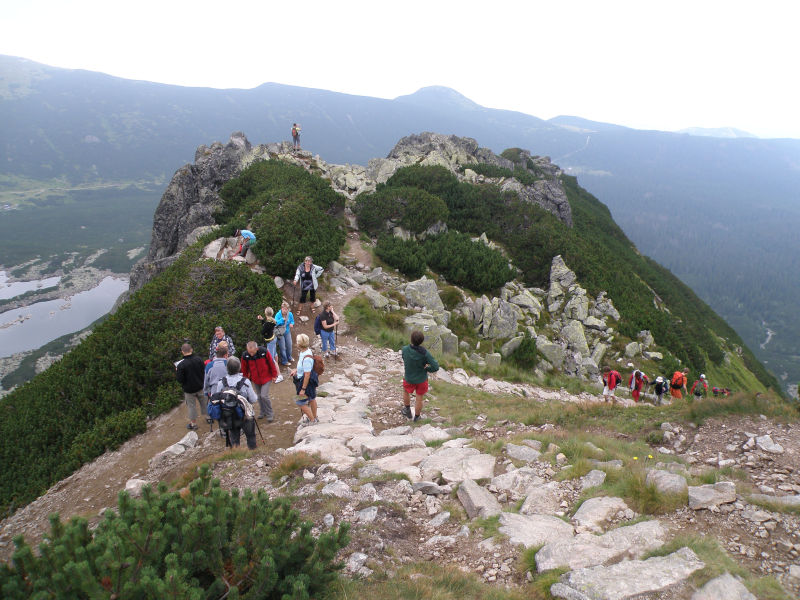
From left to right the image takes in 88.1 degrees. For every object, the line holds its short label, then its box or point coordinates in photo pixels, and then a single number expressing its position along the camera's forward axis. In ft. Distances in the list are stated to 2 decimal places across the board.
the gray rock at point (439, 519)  18.11
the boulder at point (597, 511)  16.75
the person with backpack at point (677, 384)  49.29
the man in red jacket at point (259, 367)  29.37
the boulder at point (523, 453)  23.10
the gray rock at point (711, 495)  16.56
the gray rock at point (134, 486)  24.02
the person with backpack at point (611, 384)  51.03
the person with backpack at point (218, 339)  31.94
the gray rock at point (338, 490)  19.89
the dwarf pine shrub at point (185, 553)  9.27
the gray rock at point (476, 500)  18.24
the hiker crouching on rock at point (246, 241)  57.57
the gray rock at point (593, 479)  19.72
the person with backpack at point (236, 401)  25.32
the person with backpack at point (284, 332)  41.01
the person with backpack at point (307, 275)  48.70
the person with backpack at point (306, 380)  28.60
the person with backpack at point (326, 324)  41.24
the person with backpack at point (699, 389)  52.16
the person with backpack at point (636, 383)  51.55
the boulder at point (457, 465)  21.68
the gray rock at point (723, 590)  11.78
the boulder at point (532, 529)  15.96
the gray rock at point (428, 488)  20.18
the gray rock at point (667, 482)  17.39
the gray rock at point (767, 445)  22.36
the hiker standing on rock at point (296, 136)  113.76
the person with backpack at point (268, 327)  37.86
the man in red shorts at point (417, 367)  28.78
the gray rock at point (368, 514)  17.95
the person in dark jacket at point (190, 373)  30.32
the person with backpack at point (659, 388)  51.98
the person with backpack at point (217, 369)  26.98
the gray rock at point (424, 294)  66.03
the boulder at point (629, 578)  12.31
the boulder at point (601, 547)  14.14
